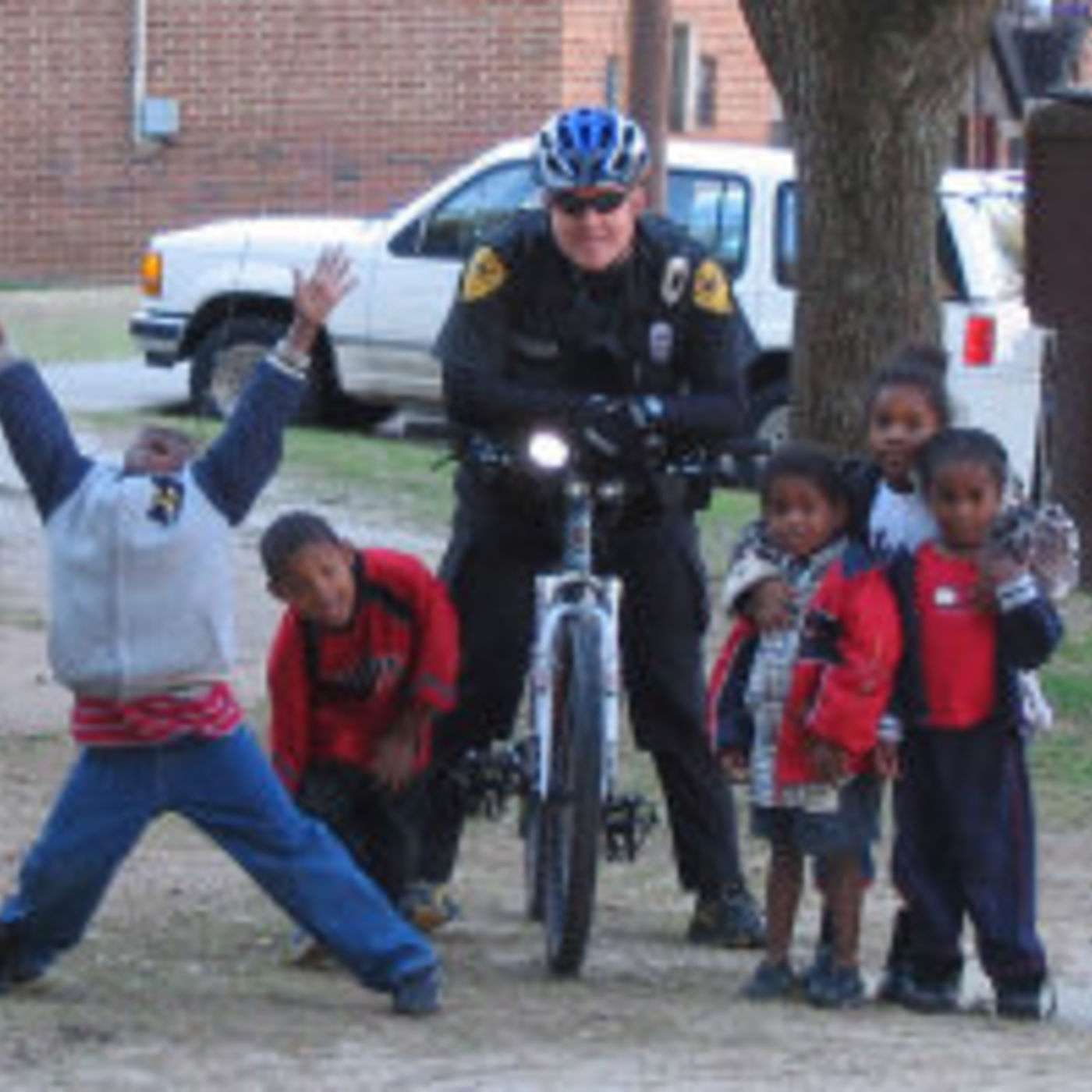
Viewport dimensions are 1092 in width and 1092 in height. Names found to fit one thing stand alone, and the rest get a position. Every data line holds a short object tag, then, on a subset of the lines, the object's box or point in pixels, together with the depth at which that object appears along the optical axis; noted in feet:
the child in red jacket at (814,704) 43.72
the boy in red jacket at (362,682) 45.95
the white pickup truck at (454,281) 108.76
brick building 188.69
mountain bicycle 45.19
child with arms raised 41.44
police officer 46.66
